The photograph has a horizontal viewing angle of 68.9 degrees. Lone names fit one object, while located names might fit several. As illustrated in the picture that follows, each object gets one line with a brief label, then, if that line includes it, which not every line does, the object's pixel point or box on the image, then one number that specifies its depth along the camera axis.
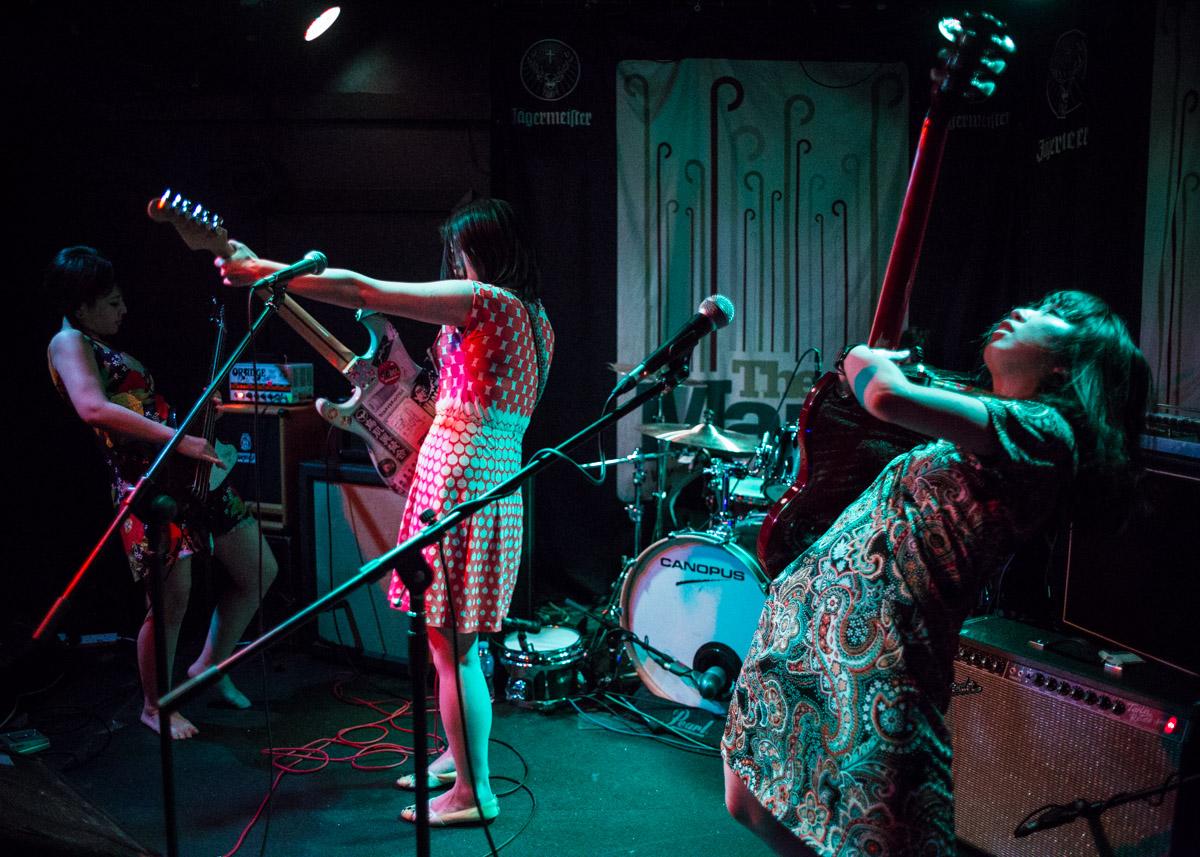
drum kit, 3.51
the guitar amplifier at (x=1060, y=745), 1.93
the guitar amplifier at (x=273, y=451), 4.08
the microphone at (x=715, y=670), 3.50
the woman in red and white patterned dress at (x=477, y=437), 2.38
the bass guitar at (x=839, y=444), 1.61
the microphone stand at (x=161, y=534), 1.72
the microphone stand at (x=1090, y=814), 1.95
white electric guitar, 3.26
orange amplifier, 4.14
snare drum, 3.58
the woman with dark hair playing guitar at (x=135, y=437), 3.02
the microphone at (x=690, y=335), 1.68
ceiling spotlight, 4.19
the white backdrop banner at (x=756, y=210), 4.48
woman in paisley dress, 1.43
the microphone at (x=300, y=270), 1.84
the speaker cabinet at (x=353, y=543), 3.88
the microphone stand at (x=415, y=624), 1.42
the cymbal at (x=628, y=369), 3.59
